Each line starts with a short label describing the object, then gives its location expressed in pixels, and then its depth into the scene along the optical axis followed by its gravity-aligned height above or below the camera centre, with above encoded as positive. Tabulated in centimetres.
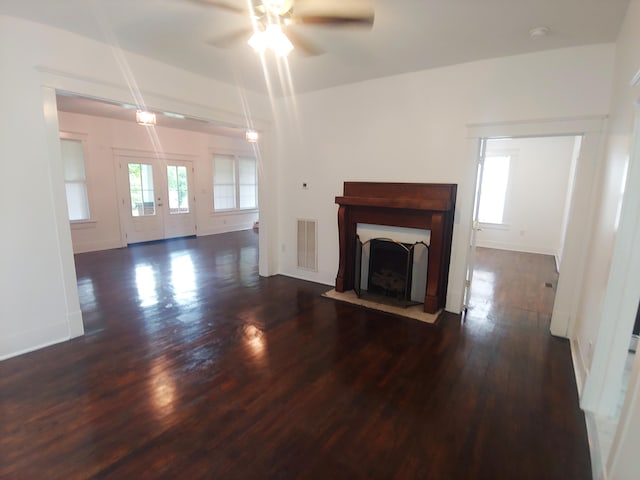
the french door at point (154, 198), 708 -25
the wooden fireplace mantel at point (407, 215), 353 -28
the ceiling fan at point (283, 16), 207 +118
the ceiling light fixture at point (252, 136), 526 +92
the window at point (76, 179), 614 +14
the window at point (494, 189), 736 +13
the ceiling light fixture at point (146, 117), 389 +88
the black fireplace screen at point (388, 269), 388 -100
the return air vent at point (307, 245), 483 -84
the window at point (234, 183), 899 +19
